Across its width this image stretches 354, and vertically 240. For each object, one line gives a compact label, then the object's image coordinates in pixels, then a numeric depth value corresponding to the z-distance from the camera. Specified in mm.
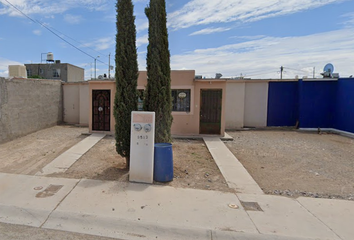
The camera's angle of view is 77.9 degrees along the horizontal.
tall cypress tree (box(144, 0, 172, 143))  5656
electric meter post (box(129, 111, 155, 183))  4828
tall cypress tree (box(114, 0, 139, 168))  5410
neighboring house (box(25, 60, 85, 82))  35594
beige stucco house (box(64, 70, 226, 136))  10414
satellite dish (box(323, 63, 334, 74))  13886
